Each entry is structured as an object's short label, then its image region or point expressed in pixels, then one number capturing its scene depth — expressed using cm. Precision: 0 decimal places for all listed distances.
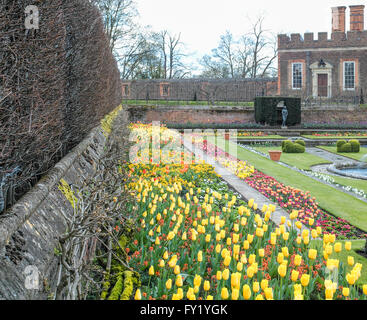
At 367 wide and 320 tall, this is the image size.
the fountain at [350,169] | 1078
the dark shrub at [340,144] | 1589
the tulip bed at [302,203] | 557
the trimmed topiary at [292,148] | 1532
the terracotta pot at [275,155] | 1271
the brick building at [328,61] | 3331
